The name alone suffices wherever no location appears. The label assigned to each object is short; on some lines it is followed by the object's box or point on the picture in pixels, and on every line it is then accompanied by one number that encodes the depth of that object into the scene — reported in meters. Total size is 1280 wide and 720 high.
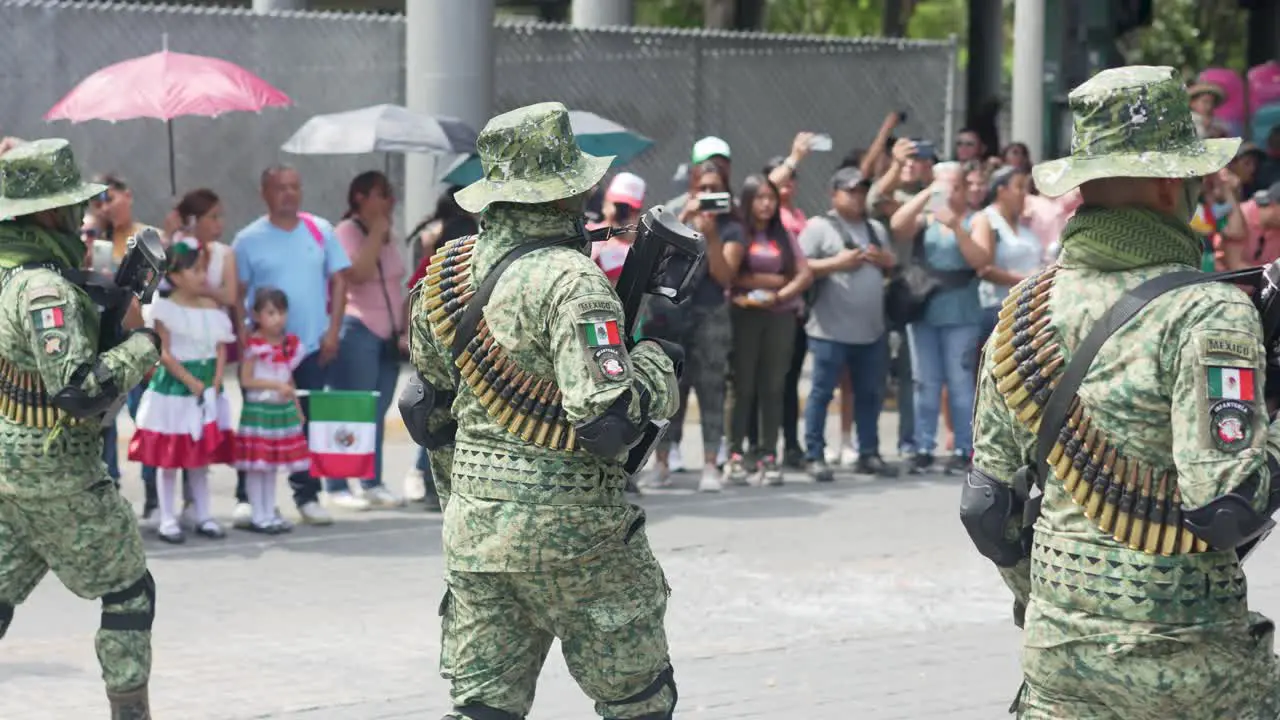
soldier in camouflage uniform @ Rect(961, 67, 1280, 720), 3.89
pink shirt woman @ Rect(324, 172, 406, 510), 10.98
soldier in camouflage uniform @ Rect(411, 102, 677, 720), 4.90
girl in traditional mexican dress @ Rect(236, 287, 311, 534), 10.22
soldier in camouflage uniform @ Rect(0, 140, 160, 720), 6.01
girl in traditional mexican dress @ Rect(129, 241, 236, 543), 9.92
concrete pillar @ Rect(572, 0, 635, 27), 18.08
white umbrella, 11.08
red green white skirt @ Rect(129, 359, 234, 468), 9.91
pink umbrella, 10.70
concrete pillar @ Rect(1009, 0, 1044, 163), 18.55
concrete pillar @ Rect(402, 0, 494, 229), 13.04
